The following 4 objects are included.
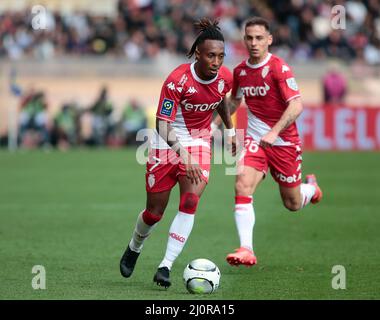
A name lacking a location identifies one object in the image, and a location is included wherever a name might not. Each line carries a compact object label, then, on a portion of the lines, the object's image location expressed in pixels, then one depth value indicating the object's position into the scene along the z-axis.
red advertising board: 53.09
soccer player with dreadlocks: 18.12
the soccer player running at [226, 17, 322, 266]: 20.62
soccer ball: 17.47
